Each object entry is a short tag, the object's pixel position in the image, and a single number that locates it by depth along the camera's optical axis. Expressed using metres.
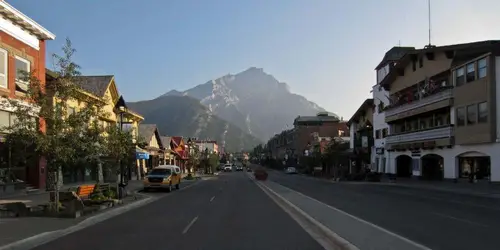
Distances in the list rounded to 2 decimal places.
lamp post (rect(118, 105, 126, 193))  26.74
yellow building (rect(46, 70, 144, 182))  30.19
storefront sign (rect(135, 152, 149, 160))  49.93
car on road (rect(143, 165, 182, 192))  35.84
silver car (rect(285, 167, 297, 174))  101.50
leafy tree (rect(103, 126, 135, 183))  21.97
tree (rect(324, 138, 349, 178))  64.69
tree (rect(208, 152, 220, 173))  95.51
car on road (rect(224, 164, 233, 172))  127.62
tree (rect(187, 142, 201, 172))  81.26
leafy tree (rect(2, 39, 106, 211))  16.88
